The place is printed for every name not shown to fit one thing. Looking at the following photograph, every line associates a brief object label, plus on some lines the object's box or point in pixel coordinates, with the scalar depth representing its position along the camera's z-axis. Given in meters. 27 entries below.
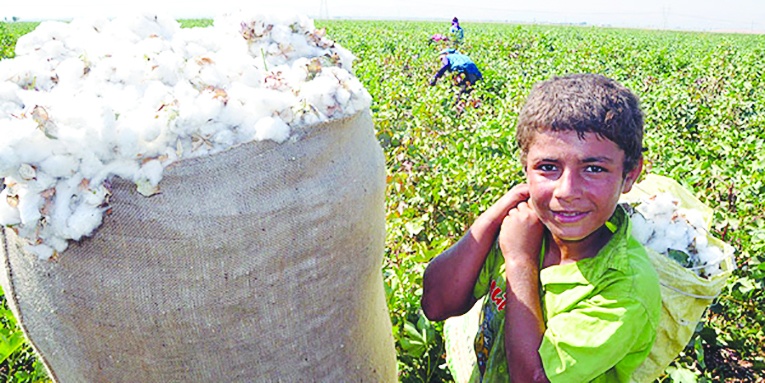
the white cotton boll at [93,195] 1.01
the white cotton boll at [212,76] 1.15
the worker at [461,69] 6.97
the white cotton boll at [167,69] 1.13
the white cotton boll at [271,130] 1.08
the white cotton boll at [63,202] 1.01
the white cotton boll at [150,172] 1.02
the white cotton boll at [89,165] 1.00
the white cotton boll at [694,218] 1.52
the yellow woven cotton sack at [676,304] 1.31
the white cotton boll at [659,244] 1.43
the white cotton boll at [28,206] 0.99
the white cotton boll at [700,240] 1.44
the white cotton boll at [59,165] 0.98
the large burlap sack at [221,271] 1.09
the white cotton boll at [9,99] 1.11
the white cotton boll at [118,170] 1.01
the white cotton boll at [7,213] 1.01
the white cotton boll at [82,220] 1.01
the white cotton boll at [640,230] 1.44
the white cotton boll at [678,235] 1.44
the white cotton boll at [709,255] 1.41
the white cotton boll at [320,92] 1.16
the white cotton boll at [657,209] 1.49
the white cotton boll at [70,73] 1.14
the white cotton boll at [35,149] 0.95
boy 1.19
